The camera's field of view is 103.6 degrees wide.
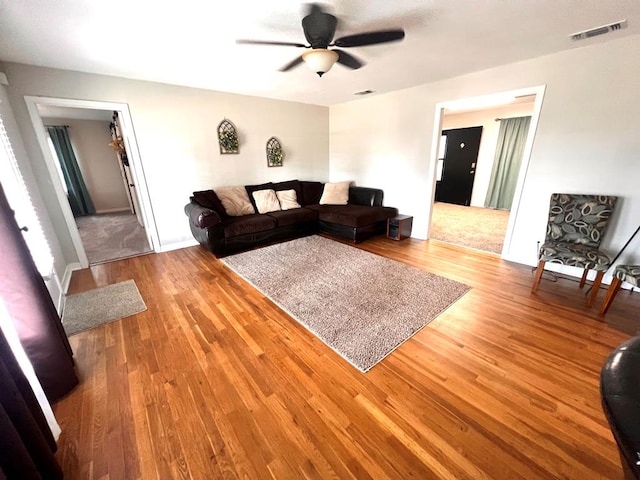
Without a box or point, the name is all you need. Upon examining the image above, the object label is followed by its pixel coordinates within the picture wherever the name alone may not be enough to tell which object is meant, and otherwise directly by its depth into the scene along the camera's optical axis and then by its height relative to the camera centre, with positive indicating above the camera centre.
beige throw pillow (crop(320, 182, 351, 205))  4.98 -0.61
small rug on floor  2.28 -1.33
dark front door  6.57 -0.15
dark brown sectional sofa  3.63 -0.89
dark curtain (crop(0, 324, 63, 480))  0.89 -0.98
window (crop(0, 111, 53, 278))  2.23 -0.31
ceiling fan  1.86 +0.91
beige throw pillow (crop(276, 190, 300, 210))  4.70 -0.65
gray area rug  2.03 -1.33
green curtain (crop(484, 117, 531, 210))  5.76 -0.07
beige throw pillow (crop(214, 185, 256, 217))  4.16 -0.59
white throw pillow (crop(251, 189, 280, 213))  4.45 -0.64
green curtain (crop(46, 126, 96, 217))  6.18 -0.13
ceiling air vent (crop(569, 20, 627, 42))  2.11 +1.06
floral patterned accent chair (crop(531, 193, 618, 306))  2.38 -0.78
